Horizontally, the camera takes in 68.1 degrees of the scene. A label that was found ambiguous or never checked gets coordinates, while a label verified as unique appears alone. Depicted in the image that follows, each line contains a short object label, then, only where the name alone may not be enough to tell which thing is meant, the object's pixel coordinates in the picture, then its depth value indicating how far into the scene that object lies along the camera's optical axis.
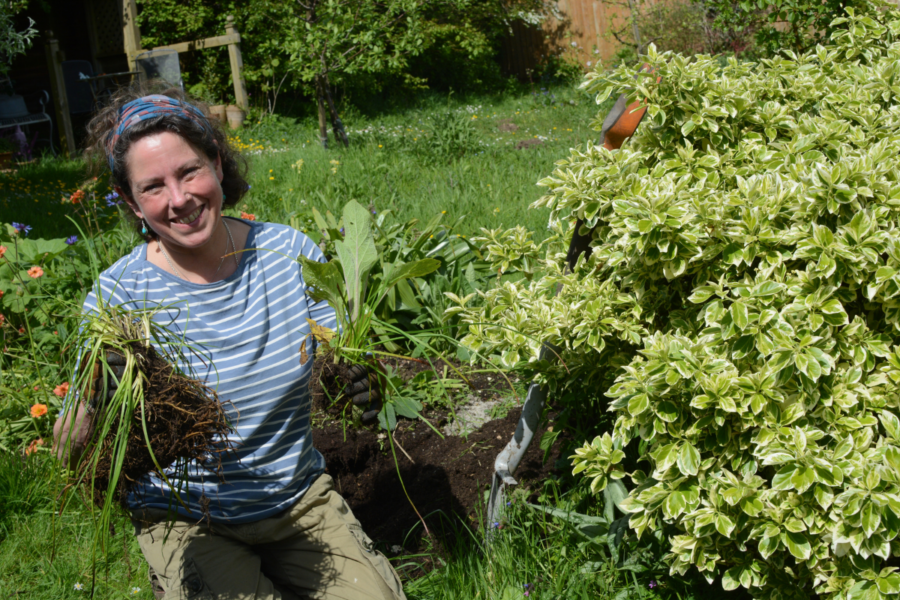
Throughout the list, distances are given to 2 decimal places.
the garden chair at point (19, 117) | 8.80
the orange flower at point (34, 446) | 2.59
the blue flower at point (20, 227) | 3.29
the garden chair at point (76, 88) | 10.30
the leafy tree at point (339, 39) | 7.32
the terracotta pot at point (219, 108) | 9.26
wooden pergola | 8.94
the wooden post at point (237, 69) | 9.64
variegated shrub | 1.40
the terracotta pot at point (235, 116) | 9.62
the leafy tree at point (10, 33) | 7.20
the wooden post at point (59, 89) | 8.92
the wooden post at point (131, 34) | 9.03
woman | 1.72
